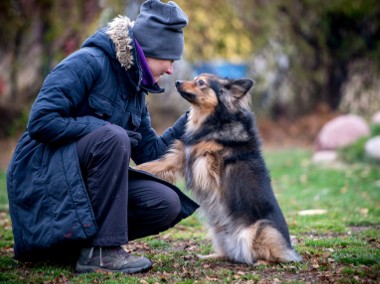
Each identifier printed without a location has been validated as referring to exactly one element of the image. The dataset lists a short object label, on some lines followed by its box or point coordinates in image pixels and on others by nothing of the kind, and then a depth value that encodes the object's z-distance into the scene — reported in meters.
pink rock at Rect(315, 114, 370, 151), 11.24
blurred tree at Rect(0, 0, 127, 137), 12.96
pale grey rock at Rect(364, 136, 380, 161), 10.19
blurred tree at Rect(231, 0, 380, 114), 14.30
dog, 4.40
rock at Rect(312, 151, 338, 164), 10.88
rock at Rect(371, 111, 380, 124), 11.62
